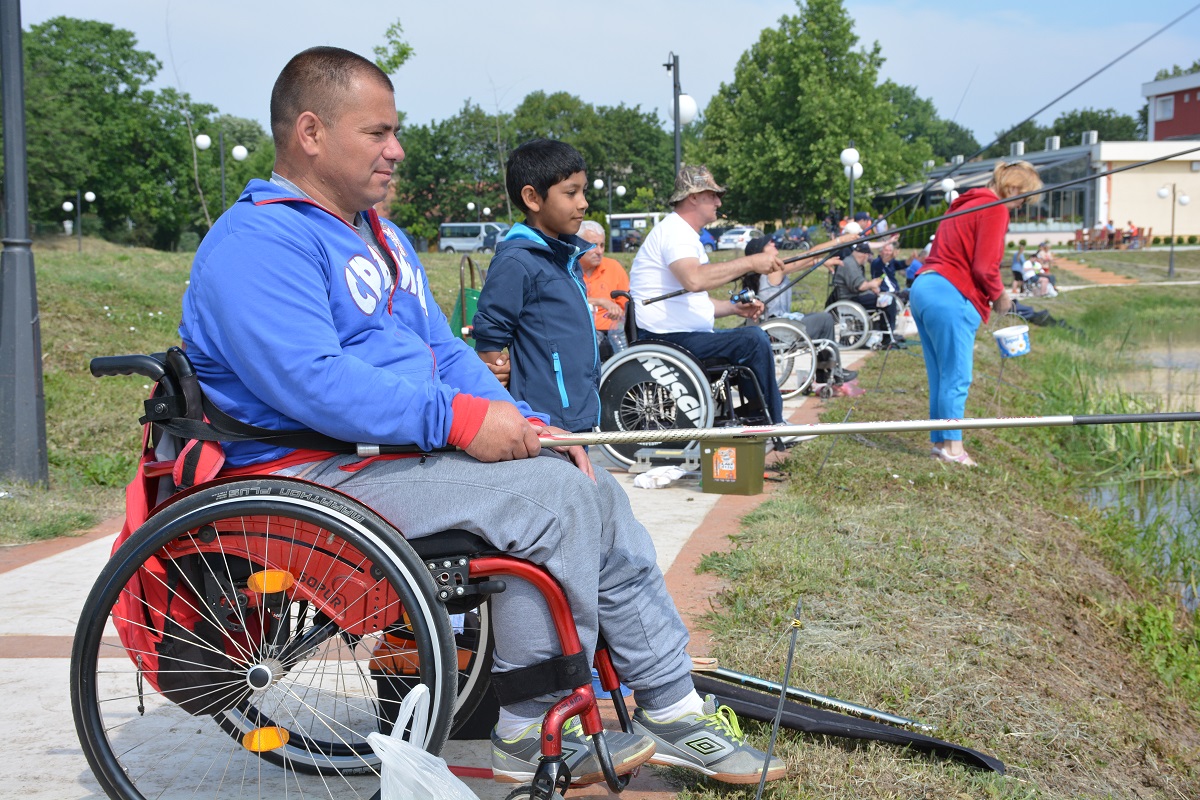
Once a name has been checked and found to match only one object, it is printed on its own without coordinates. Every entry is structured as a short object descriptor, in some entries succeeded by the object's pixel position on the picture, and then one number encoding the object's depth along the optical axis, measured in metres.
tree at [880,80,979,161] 111.12
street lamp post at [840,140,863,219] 18.84
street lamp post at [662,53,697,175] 16.03
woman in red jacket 6.43
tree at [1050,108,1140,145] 91.81
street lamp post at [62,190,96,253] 46.22
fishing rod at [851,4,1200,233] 3.60
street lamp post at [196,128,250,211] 27.27
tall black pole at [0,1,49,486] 5.47
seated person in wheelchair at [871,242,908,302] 13.90
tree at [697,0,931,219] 47.28
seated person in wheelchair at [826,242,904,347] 12.92
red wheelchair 2.09
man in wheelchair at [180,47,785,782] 2.14
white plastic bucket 7.64
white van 53.09
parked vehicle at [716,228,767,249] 44.96
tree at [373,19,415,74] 21.06
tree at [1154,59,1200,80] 66.12
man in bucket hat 6.19
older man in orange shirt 7.24
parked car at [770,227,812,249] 34.38
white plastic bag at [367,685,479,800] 1.99
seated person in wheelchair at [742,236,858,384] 9.72
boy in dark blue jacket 4.08
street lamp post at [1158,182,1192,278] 37.34
